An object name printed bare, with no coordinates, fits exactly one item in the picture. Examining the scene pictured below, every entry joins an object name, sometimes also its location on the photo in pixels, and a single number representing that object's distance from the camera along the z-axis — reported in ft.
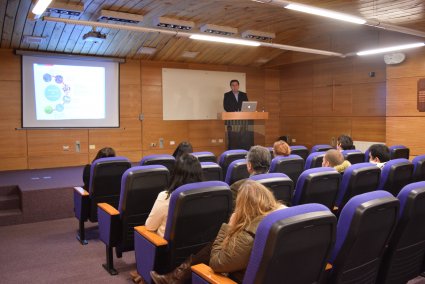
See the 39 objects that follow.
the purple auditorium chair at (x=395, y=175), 11.85
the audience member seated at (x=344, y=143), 20.10
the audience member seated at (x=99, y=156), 15.05
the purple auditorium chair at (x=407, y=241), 7.64
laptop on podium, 28.12
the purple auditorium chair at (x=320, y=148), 20.60
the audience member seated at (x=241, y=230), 6.17
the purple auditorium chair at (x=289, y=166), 13.76
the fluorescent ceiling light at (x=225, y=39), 21.86
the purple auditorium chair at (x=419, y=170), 13.73
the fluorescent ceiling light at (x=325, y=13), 16.61
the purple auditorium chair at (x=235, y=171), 13.14
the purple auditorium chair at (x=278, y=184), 9.32
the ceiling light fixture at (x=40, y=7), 16.01
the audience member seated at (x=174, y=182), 9.05
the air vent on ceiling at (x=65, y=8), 19.45
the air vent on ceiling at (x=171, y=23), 22.11
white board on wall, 32.22
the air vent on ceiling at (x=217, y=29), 23.63
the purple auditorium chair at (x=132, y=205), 10.49
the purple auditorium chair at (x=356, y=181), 11.10
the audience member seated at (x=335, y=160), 13.53
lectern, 27.50
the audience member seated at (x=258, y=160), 11.24
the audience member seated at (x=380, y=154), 14.64
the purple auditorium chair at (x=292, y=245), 5.28
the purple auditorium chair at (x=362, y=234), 6.42
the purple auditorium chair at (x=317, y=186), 10.10
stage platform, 17.79
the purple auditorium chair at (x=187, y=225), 8.01
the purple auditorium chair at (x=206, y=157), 16.81
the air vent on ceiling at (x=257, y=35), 25.29
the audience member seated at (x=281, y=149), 15.70
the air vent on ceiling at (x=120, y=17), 20.53
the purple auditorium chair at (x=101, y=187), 13.28
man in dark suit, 27.99
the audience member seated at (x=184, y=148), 16.26
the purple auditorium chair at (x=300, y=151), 20.54
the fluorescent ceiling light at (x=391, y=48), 23.05
